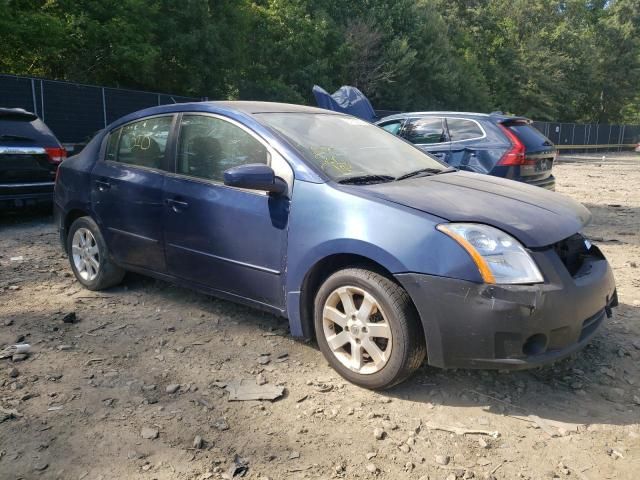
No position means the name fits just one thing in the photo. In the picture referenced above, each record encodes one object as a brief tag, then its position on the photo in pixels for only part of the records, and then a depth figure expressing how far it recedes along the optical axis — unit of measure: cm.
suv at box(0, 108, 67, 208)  713
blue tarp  1239
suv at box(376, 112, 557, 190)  692
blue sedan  280
